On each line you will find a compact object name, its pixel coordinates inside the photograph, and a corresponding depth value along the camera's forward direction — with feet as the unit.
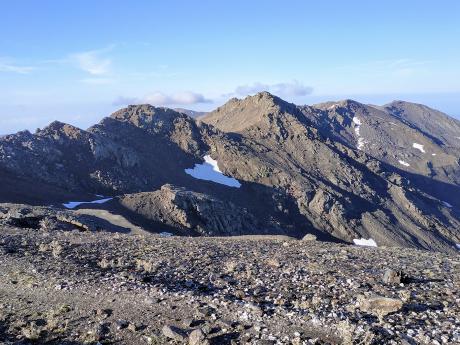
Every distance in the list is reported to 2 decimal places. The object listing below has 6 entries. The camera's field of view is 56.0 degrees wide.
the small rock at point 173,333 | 38.11
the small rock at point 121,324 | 40.29
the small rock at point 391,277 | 52.74
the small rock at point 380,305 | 43.19
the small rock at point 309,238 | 92.53
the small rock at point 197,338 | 37.11
